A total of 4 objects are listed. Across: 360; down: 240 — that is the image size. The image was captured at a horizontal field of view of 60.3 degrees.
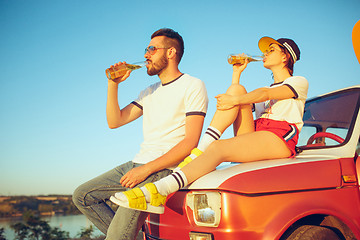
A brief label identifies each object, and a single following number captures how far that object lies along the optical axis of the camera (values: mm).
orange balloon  4137
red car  2055
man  2619
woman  2252
